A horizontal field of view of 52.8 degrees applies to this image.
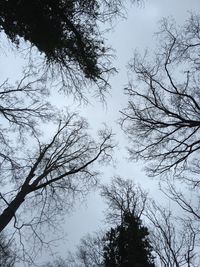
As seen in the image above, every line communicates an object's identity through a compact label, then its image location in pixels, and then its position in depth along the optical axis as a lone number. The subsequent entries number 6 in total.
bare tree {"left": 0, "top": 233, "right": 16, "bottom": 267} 18.85
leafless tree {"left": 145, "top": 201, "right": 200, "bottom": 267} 8.50
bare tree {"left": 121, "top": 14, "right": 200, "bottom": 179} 5.89
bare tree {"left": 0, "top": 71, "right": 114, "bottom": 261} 6.50
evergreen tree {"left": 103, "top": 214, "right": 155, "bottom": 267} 11.65
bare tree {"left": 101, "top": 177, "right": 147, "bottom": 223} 12.04
